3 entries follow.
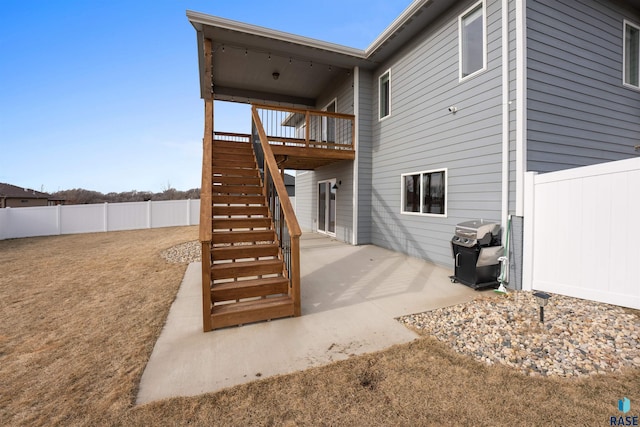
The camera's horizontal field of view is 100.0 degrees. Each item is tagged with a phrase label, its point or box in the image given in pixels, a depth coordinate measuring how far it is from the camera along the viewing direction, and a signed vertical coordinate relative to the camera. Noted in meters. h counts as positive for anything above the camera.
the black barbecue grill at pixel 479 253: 4.17 -0.69
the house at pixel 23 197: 22.22 +1.00
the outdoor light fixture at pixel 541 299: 2.76 -0.94
